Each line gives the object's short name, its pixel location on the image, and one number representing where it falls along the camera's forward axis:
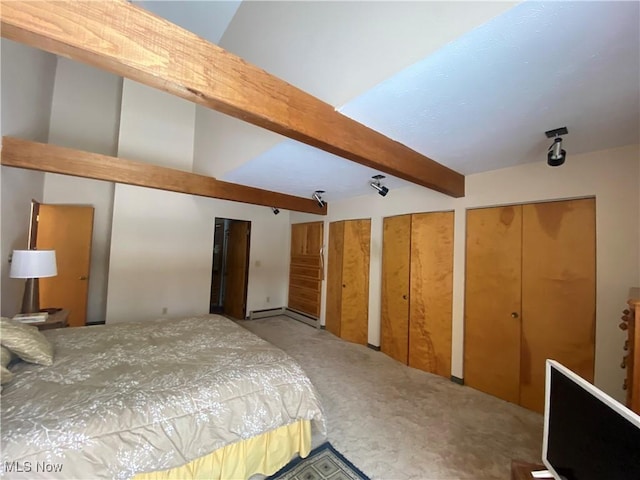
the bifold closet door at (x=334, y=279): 4.46
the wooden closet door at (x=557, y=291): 2.19
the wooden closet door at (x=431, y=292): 3.08
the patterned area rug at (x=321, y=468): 1.61
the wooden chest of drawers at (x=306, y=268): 4.94
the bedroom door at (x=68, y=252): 3.79
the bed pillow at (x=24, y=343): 1.45
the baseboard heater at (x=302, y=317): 4.84
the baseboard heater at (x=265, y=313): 5.25
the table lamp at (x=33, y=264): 2.30
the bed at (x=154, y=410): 1.10
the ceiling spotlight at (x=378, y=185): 3.12
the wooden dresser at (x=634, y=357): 1.04
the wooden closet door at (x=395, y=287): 3.47
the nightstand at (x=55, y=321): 2.44
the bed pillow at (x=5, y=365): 1.29
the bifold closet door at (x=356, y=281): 4.05
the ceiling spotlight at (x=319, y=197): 3.95
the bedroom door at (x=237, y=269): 5.33
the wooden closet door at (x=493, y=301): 2.58
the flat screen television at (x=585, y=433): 0.68
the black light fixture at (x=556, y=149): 1.80
